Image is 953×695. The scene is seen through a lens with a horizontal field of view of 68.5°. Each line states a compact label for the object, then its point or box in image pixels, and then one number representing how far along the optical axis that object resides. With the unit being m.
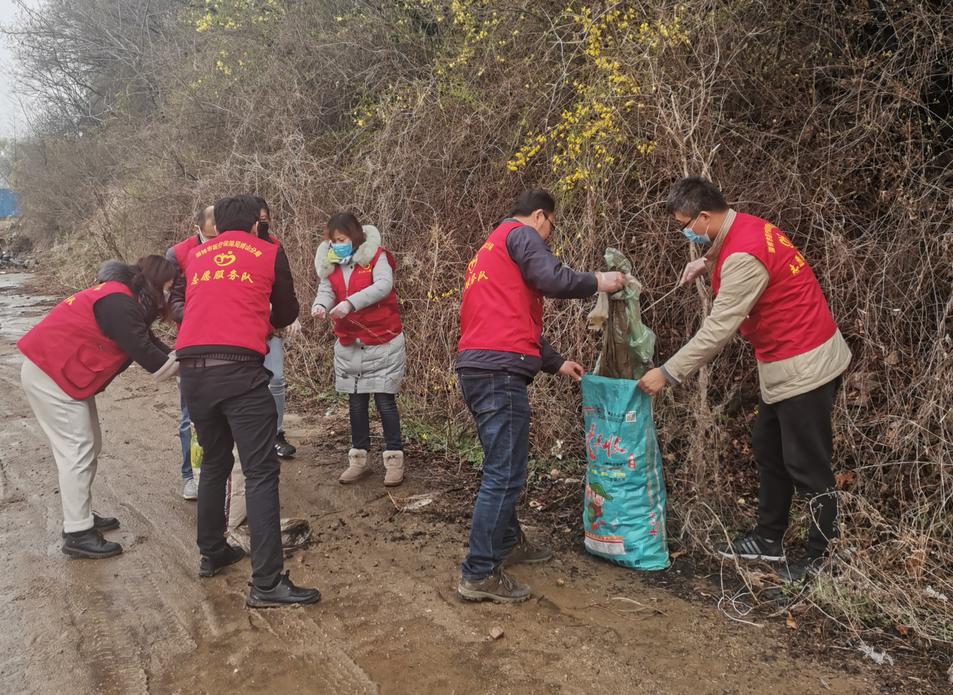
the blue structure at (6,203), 34.78
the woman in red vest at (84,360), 3.72
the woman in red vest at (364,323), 4.59
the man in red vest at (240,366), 3.21
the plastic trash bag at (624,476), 3.38
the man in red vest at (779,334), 3.09
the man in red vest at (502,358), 3.16
